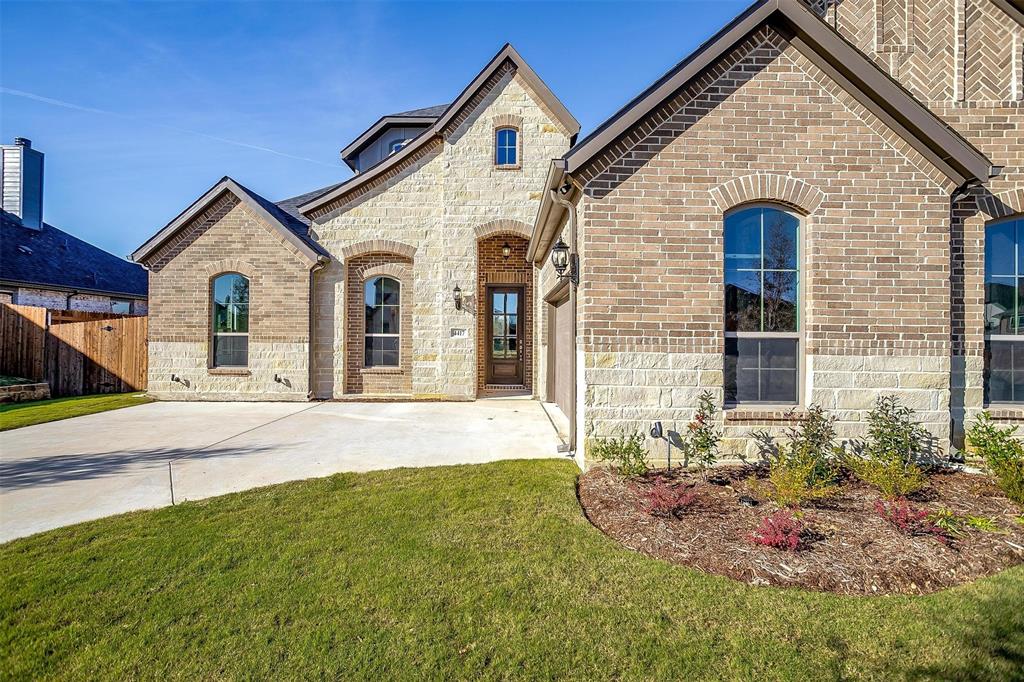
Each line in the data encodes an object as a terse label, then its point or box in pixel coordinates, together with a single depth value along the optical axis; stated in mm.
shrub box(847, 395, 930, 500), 4730
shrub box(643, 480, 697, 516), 4203
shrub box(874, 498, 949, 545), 3836
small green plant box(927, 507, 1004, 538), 3844
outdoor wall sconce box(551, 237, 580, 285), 6156
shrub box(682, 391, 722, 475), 5438
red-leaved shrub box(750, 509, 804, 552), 3568
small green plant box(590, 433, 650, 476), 5180
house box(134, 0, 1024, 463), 5547
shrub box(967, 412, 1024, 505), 4320
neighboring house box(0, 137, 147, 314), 16984
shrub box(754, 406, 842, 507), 4258
